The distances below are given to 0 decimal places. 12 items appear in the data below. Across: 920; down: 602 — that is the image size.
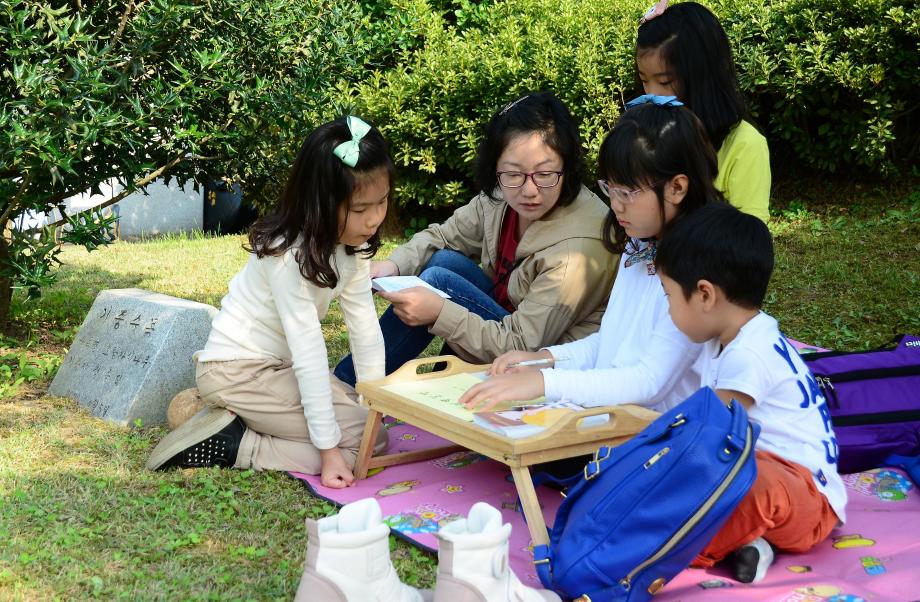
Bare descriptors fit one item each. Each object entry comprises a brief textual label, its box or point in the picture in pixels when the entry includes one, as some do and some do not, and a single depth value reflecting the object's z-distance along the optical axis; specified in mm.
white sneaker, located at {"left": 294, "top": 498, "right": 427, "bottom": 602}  2150
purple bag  3260
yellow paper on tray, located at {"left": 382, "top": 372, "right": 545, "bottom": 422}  2943
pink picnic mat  2480
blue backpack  2324
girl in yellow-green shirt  3629
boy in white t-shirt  2578
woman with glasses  3562
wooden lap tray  2623
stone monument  3865
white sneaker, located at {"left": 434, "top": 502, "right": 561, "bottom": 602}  2135
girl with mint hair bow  3188
